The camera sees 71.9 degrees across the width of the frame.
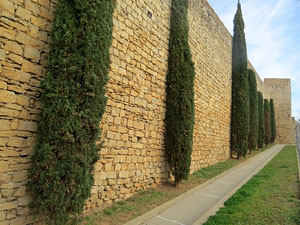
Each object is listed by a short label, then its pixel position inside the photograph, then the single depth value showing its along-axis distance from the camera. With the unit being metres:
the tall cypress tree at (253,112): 14.48
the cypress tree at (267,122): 21.20
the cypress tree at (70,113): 2.88
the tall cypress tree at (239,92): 11.92
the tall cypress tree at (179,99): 5.78
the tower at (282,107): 26.70
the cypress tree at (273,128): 23.00
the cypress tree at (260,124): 18.13
